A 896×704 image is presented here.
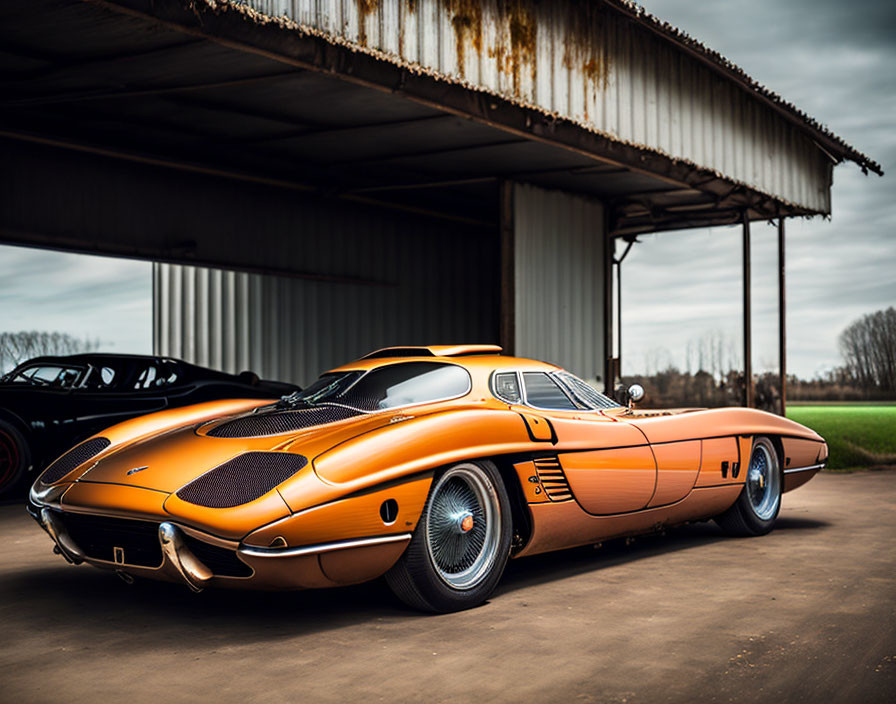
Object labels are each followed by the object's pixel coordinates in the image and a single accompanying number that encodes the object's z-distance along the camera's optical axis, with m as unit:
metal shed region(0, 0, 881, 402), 8.55
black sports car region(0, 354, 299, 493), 8.84
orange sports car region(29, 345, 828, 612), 4.00
